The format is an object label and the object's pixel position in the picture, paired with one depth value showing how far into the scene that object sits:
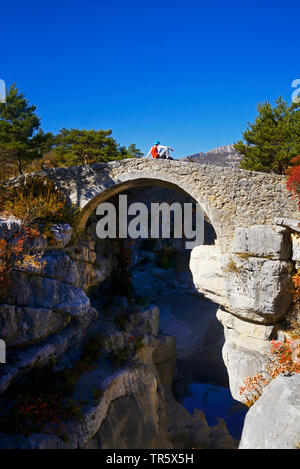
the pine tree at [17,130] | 12.44
